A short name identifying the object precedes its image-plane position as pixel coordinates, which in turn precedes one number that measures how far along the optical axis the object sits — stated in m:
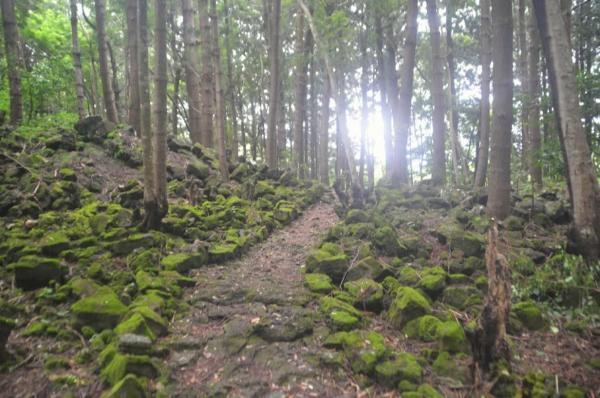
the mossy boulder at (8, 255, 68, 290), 4.13
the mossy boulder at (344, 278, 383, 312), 4.42
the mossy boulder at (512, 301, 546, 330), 3.93
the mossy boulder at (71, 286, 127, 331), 3.65
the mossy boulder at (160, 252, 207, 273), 5.08
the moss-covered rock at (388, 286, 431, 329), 4.04
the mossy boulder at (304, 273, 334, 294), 4.79
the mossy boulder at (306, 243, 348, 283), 5.18
